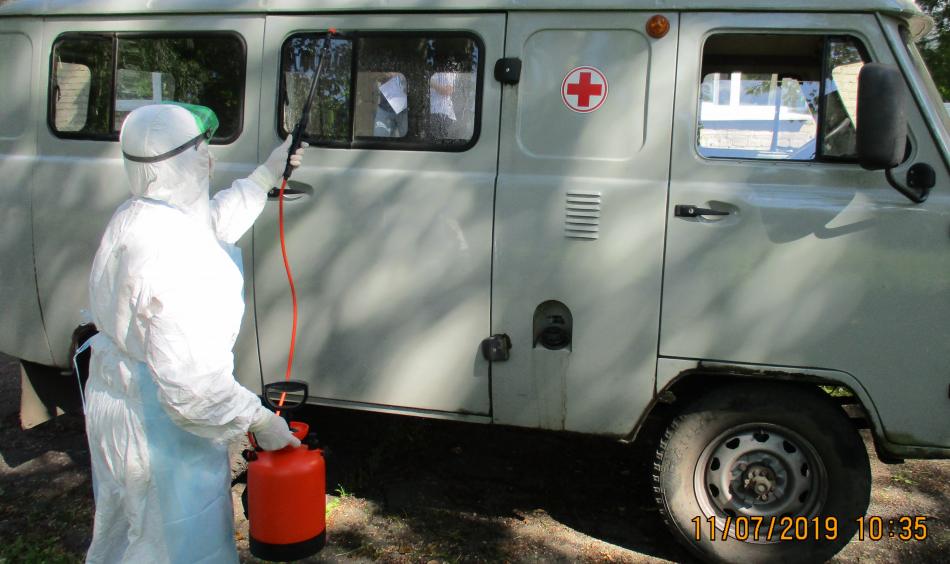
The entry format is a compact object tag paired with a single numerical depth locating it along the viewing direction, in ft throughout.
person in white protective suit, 7.63
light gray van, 10.68
